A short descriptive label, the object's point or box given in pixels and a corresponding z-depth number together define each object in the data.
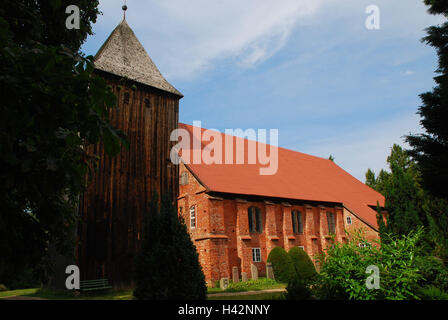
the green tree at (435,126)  12.78
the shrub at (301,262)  19.75
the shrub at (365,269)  7.32
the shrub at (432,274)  8.15
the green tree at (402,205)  20.41
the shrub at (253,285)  17.38
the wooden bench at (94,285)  15.31
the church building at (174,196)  16.91
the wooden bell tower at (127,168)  16.44
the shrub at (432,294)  7.40
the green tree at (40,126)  3.53
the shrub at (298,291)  8.28
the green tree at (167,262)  7.05
